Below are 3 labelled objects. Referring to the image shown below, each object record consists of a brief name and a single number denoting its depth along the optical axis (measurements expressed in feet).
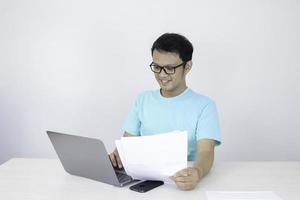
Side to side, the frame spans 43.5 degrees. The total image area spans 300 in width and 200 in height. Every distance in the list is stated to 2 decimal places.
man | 5.84
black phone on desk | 4.60
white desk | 4.44
